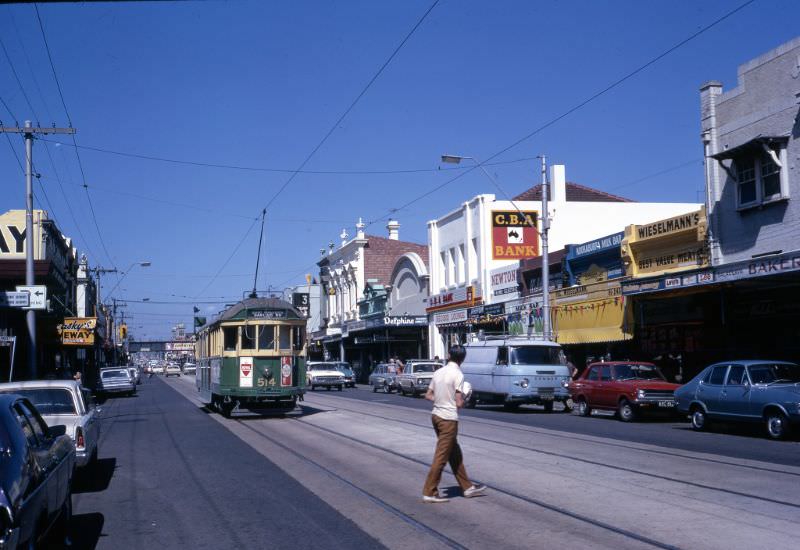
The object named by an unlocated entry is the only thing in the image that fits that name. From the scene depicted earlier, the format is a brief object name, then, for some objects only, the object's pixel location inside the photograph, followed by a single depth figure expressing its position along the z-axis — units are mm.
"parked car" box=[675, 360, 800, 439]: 16781
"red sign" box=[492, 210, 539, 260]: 41312
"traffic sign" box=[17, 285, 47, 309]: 26953
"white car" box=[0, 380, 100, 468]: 11734
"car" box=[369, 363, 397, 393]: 44094
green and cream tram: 23562
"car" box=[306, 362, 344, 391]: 48406
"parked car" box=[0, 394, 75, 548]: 5719
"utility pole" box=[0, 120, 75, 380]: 27506
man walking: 9695
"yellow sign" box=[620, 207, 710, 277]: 27031
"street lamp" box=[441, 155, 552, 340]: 29875
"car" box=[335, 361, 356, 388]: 51844
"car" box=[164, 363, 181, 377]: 108188
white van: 26750
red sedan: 22234
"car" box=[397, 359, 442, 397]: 38828
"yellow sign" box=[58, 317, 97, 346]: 41062
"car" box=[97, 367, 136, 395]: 46781
